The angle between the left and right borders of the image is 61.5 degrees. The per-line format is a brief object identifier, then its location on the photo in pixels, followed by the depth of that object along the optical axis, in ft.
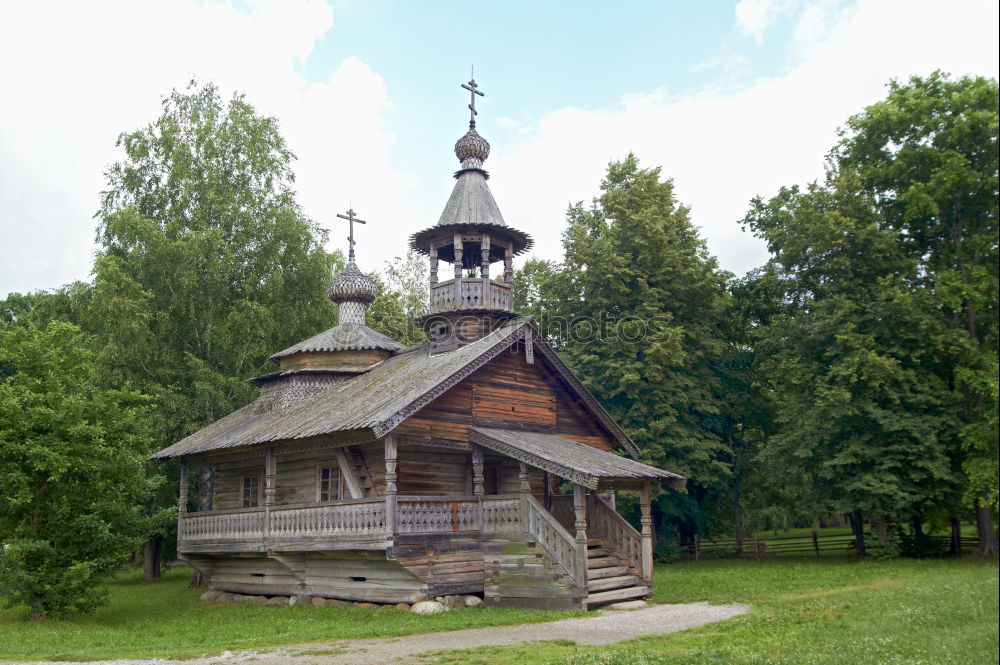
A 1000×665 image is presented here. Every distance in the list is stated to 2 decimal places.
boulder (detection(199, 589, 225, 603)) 78.97
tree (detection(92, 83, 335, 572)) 99.60
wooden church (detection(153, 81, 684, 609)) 58.23
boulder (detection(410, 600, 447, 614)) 56.95
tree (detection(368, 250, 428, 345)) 149.79
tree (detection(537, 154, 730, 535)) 104.12
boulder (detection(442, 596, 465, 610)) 58.49
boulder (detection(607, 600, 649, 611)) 55.88
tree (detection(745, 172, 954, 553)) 77.10
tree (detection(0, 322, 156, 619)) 56.80
